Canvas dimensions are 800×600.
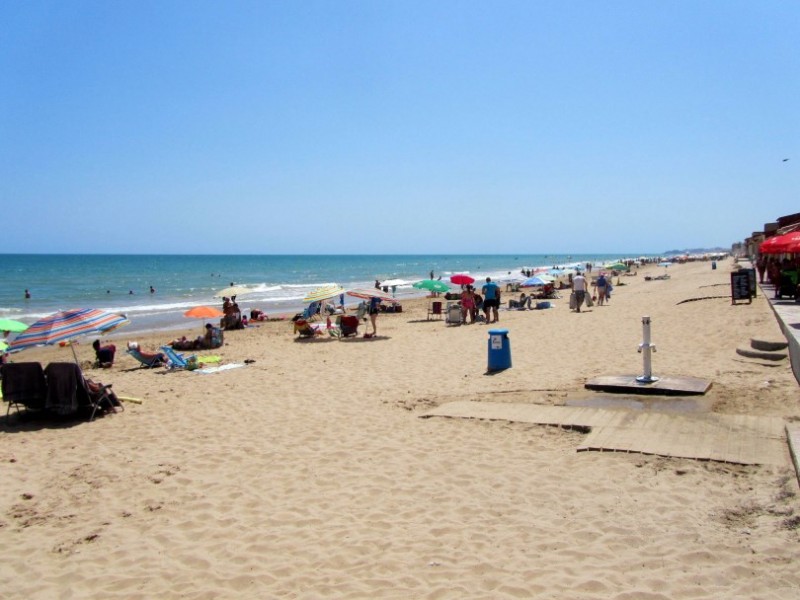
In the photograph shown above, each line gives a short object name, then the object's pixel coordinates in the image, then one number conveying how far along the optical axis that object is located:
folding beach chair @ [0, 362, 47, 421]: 7.77
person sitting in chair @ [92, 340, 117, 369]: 13.00
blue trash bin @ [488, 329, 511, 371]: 9.86
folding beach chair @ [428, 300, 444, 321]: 20.17
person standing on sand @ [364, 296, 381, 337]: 15.76
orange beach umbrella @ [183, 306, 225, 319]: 15.64
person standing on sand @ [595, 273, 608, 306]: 21.52
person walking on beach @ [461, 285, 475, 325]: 17.97
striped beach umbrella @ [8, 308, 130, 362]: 8.34
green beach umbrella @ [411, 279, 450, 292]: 19.95
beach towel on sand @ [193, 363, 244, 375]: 11.37
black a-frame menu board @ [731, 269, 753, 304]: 15.39
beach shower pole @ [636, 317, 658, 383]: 7.68
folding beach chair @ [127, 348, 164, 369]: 12.45
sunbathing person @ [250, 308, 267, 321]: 22.70
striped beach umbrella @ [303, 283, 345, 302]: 15.24
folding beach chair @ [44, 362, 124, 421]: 7.84
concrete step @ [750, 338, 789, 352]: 9.23
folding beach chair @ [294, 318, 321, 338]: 16.08
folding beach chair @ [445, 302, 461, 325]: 18.12
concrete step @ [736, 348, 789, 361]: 8.98
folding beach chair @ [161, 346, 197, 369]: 11.89
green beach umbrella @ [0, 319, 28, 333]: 10.60
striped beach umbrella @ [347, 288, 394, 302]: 15.22
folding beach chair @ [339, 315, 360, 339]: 15.57
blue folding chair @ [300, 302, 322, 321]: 18.50
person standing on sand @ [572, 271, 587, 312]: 19.30
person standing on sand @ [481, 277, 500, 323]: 17.52
